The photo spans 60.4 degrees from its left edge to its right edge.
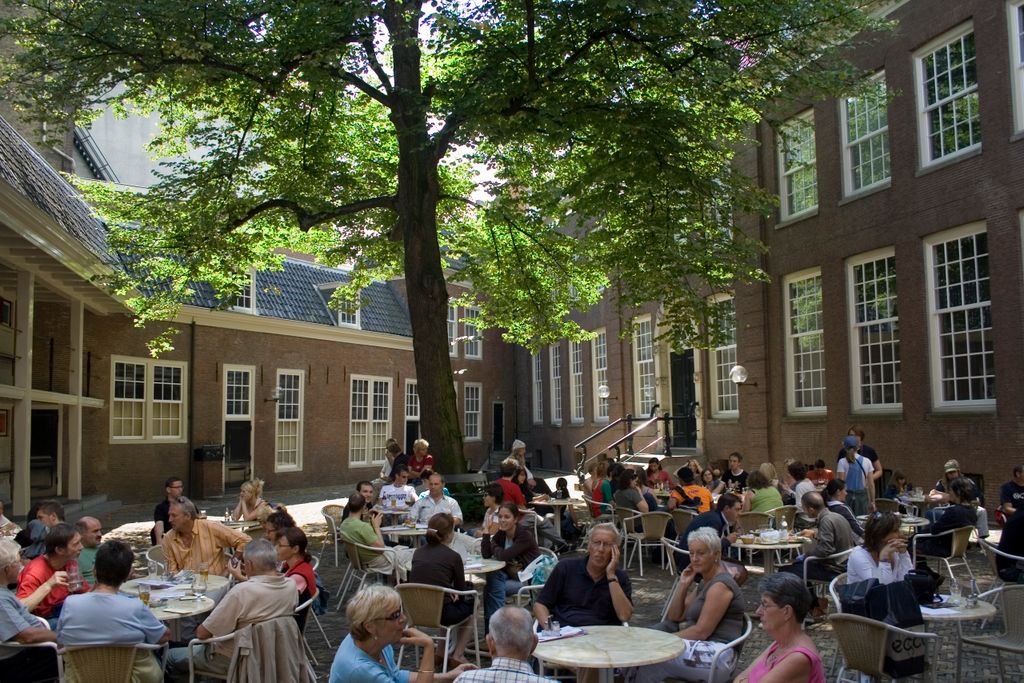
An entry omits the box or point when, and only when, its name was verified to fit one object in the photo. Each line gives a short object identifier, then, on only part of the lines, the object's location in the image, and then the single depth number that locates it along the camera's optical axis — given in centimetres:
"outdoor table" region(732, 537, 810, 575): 848
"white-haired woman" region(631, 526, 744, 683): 503
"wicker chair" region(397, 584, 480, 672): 629
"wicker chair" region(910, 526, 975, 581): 857
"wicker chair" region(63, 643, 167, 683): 471
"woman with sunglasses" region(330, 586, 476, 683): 387
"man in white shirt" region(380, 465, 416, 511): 1174
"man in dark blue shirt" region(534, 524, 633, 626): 554
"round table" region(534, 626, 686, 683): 440
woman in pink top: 393
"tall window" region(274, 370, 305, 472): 2509
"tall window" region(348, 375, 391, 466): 2786
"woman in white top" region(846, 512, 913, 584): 587
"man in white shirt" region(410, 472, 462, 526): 991
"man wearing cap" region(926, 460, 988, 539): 981
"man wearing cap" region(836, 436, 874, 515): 1293
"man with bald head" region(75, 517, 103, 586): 670
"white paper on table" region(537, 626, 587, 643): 491
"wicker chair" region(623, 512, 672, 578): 1057
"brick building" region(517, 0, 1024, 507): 1376
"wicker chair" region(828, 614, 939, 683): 492
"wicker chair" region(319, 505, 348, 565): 1088
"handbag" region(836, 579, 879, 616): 540
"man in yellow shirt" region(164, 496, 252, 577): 741
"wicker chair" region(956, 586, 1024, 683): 561
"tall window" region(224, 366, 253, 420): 2359
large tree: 1220
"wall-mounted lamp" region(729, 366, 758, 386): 1945
